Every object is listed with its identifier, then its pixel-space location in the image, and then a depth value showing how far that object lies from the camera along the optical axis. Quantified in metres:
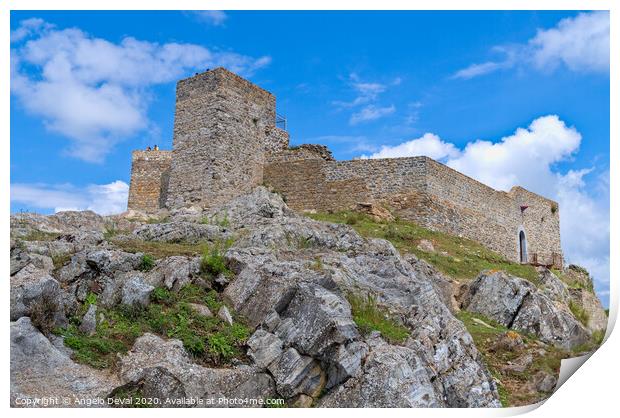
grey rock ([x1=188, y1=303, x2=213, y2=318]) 9.05
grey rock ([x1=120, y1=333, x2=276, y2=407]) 7.30
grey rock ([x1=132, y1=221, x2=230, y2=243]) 13.62
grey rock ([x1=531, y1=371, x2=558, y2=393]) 9.39
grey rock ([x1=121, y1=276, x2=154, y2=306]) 8.87
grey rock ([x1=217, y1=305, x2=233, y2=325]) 8.92
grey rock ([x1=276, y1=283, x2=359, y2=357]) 8.26
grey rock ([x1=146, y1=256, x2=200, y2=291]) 9.66
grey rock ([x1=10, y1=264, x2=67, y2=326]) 7.77
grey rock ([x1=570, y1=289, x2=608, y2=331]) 11.23
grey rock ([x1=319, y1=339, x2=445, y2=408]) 7.67
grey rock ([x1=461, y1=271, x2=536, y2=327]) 13.62
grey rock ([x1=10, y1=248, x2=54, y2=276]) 9.44
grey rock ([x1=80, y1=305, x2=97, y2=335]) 8.23
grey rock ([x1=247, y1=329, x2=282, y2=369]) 8.12
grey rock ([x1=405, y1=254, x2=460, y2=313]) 13.55
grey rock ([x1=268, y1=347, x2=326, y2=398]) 7.86
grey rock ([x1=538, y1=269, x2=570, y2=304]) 16.73
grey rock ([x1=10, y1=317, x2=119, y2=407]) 6.90
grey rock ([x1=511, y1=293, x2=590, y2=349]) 12.61
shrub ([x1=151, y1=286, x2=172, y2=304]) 9.14
